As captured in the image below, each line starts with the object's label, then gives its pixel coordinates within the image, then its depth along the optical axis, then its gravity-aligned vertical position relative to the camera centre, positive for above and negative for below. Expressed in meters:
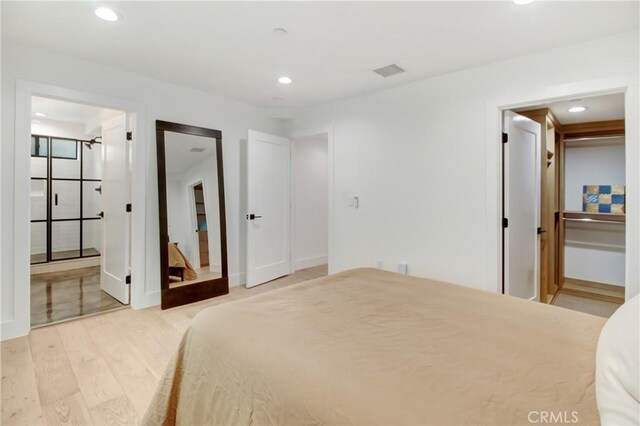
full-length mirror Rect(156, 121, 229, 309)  3.48 -0.02
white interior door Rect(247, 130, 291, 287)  4.23 +0.06
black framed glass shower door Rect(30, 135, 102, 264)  5.05 +0.24
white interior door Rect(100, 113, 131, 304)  3.50 +0.05
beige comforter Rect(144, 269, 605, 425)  0.83 -0.50
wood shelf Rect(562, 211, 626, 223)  4.07 -0.08
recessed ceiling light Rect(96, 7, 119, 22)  2.11 +1.39
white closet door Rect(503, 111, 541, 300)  2.99 +0.06
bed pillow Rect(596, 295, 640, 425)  0.69 -0.40
